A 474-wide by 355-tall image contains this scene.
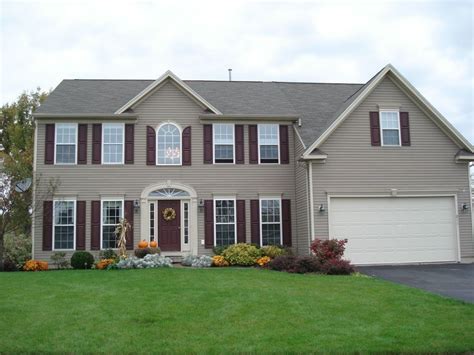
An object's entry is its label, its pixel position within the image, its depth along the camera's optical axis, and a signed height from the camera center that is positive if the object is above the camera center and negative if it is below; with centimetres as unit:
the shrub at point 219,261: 1777 -114
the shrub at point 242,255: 1783 -93
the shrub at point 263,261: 1728 -113
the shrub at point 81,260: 1758 -100
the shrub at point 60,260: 1812 -101
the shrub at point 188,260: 1762 -107
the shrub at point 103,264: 1712 -111
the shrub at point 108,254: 1825 -83
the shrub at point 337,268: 1466 -120
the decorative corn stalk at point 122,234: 1814 -11
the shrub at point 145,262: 1644 -105
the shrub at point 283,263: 1558 -110
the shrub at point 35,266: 1731 -114
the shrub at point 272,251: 1831 -85
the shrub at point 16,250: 1786 -62
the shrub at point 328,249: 1572 -70
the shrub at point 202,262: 1728 -112
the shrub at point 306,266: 1509 -116
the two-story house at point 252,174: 1830 +207
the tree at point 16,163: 1770 +388
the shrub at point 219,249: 1875 -74
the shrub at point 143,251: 1783 -75
